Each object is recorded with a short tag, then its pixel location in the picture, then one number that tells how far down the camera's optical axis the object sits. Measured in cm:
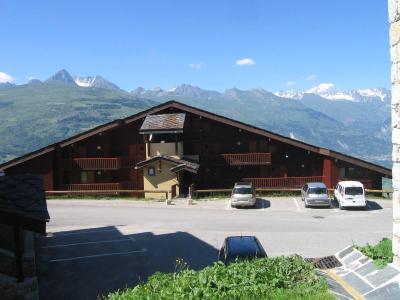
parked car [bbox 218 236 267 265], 1520
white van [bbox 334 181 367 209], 3350
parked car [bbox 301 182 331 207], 3447
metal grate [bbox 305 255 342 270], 1275
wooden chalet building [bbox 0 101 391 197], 4291
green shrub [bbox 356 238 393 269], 1066
